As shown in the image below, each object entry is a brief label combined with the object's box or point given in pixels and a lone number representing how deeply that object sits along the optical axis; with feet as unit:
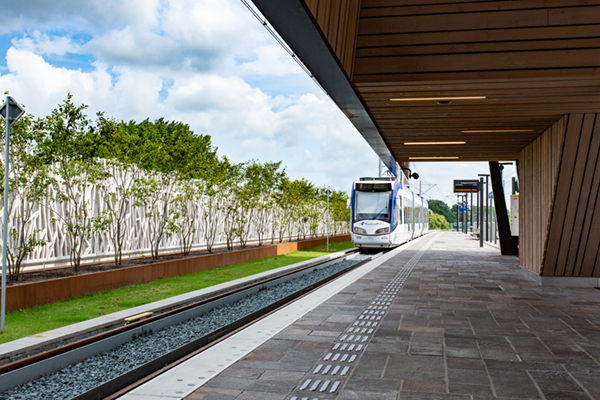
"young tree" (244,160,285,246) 66.95
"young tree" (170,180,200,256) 51.30
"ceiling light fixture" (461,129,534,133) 34.71
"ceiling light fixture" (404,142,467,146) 40.98
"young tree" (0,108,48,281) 29.55
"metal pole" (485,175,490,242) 106.04
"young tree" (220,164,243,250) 61.93
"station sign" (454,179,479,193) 151.33
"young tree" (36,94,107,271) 32.91
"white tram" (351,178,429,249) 73.87
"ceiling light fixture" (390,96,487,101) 26.35
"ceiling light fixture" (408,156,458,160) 51.70
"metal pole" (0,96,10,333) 21.02
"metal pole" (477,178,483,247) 88.45
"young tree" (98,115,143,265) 39.58
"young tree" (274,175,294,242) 81.89
